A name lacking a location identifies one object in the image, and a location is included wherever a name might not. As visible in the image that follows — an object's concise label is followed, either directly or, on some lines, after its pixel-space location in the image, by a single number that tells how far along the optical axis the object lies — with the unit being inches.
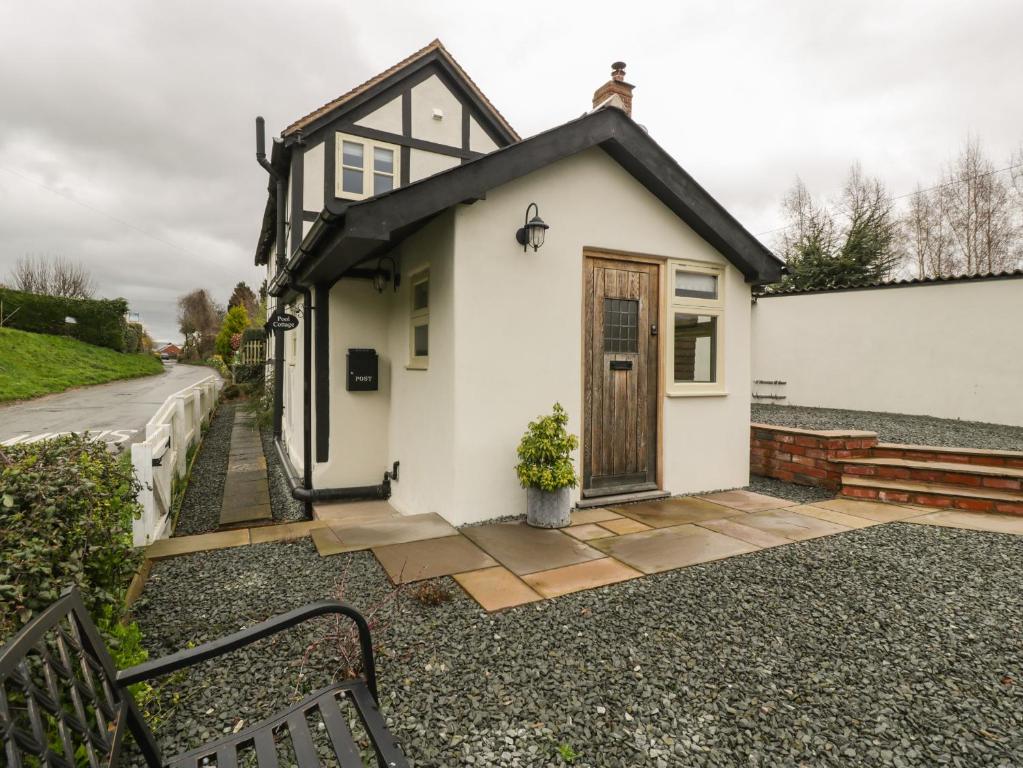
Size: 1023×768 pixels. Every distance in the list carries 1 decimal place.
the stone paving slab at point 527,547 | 140.3
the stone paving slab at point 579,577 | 123.6
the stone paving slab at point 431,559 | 131.3
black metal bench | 42.5
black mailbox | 231.1
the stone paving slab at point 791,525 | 164.9
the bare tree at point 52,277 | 1213.1
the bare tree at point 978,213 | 706.2
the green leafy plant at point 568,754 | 69.8
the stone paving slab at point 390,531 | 154.2
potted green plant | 165.5
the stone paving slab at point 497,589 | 115.9
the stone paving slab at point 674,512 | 178.5
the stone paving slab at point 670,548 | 140.3
